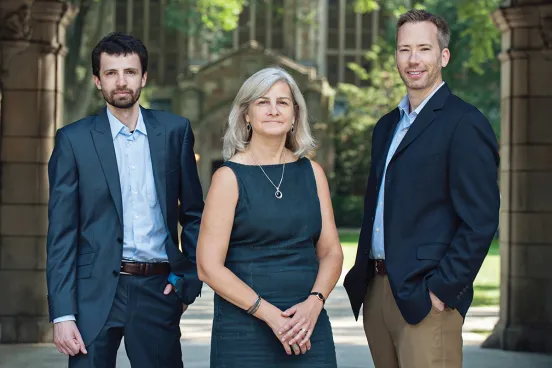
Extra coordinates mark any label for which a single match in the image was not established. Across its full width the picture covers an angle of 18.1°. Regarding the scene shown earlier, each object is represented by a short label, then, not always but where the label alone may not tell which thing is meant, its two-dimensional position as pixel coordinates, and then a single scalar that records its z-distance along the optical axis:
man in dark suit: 7.24
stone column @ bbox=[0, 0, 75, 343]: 16.16
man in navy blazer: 6.87
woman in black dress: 6.60
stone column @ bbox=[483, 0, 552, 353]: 15.79
